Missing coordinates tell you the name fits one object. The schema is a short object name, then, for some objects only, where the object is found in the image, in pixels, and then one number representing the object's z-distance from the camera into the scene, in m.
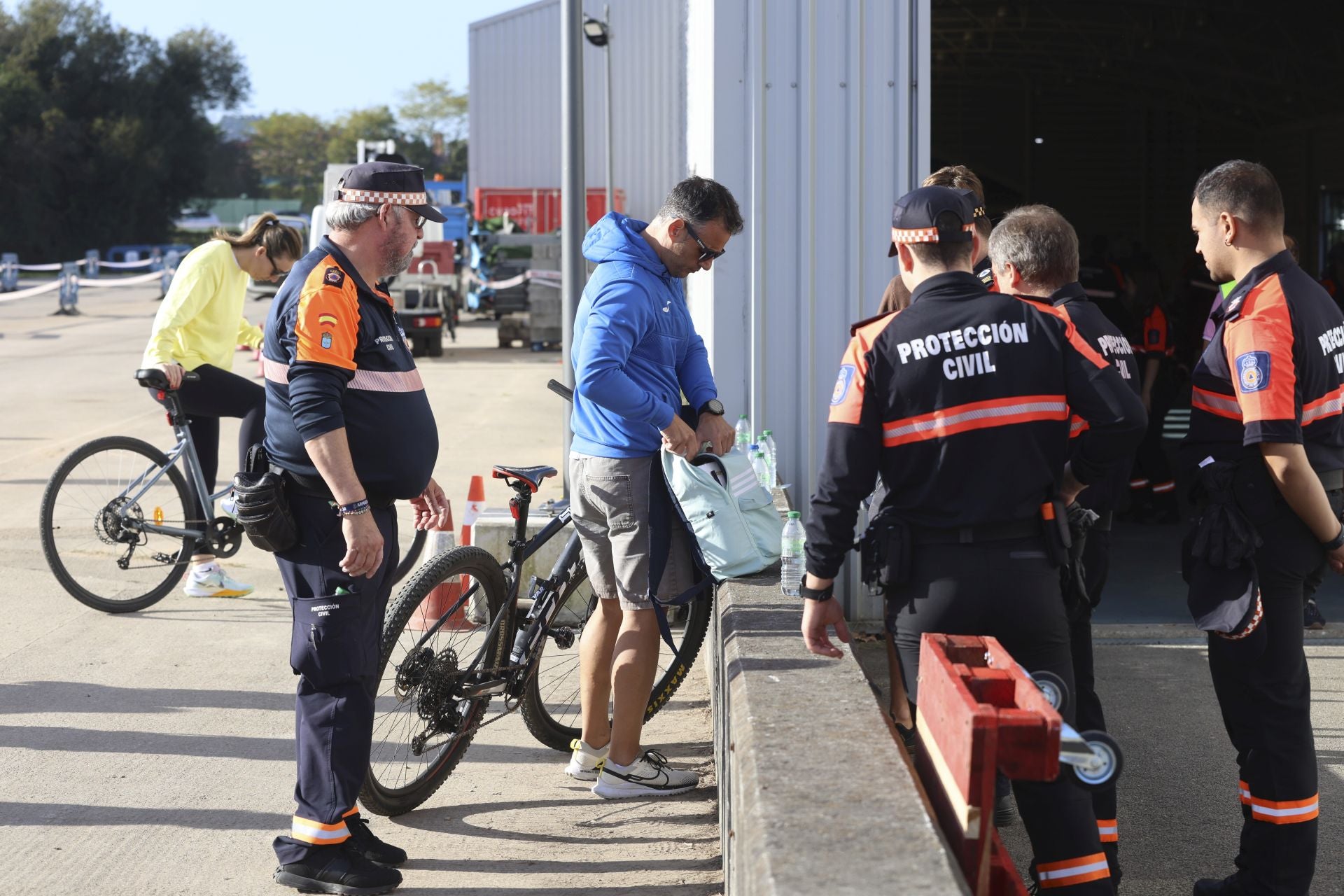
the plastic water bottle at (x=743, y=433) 5.91
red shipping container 31.97
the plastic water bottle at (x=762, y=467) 5.73
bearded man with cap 3.84
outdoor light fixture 14.95
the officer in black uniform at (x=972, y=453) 3.19
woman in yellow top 6.80
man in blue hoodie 4.24
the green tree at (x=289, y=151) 108.88
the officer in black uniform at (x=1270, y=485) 3.62
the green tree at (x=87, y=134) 60.28
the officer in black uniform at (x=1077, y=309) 3.95
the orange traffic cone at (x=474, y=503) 6.89
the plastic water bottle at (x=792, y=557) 4.44
